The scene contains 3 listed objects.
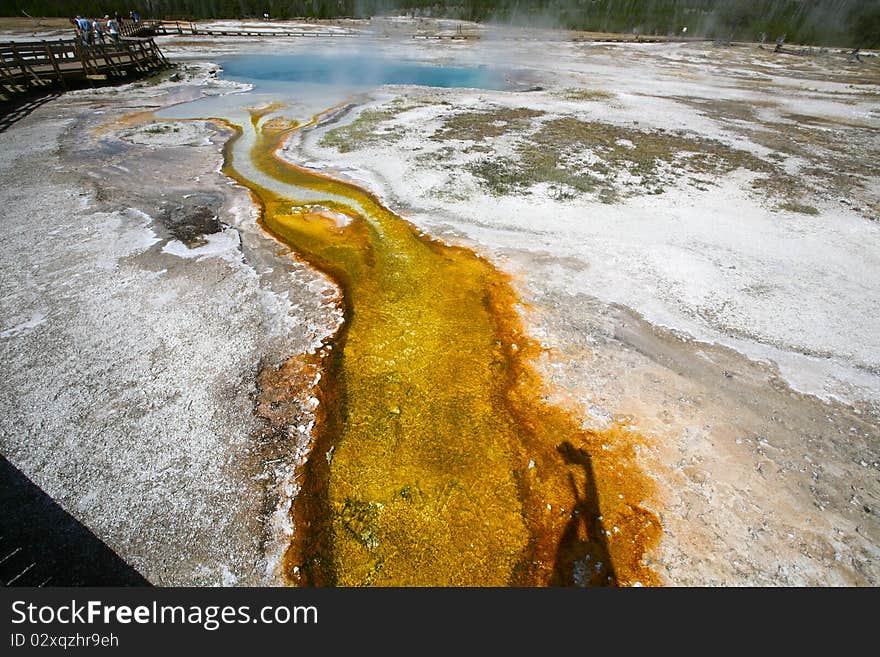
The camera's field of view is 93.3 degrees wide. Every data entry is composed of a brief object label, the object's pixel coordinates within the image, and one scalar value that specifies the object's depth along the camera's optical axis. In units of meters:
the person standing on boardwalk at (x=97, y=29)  23.04
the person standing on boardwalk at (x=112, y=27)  26.74
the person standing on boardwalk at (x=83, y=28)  22.74
